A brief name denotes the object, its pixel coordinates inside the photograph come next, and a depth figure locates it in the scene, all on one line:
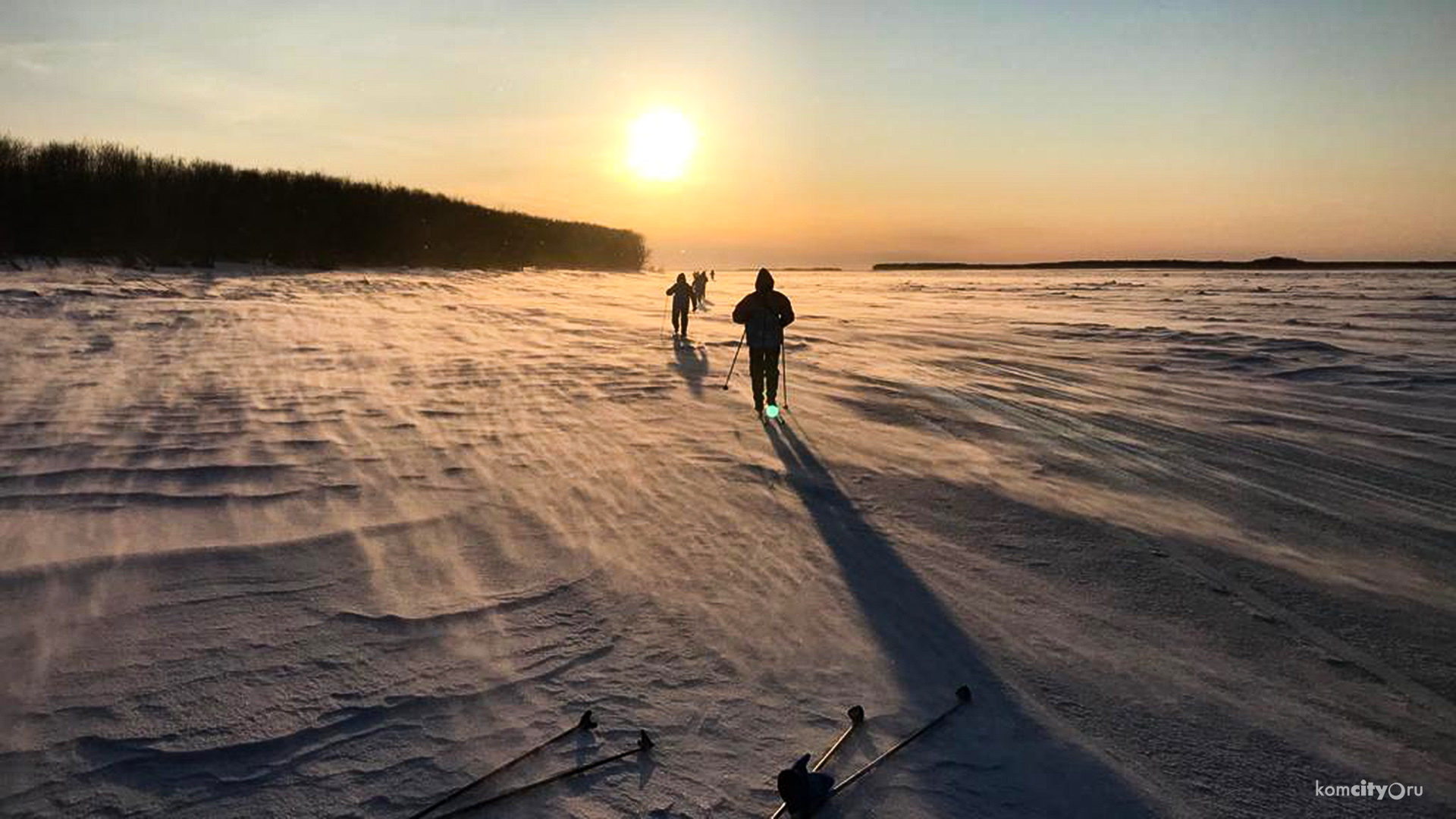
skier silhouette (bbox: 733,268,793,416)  9.10
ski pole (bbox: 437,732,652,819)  2.62
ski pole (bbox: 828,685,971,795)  2.80
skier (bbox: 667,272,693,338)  17.48
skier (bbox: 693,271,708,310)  29.45
